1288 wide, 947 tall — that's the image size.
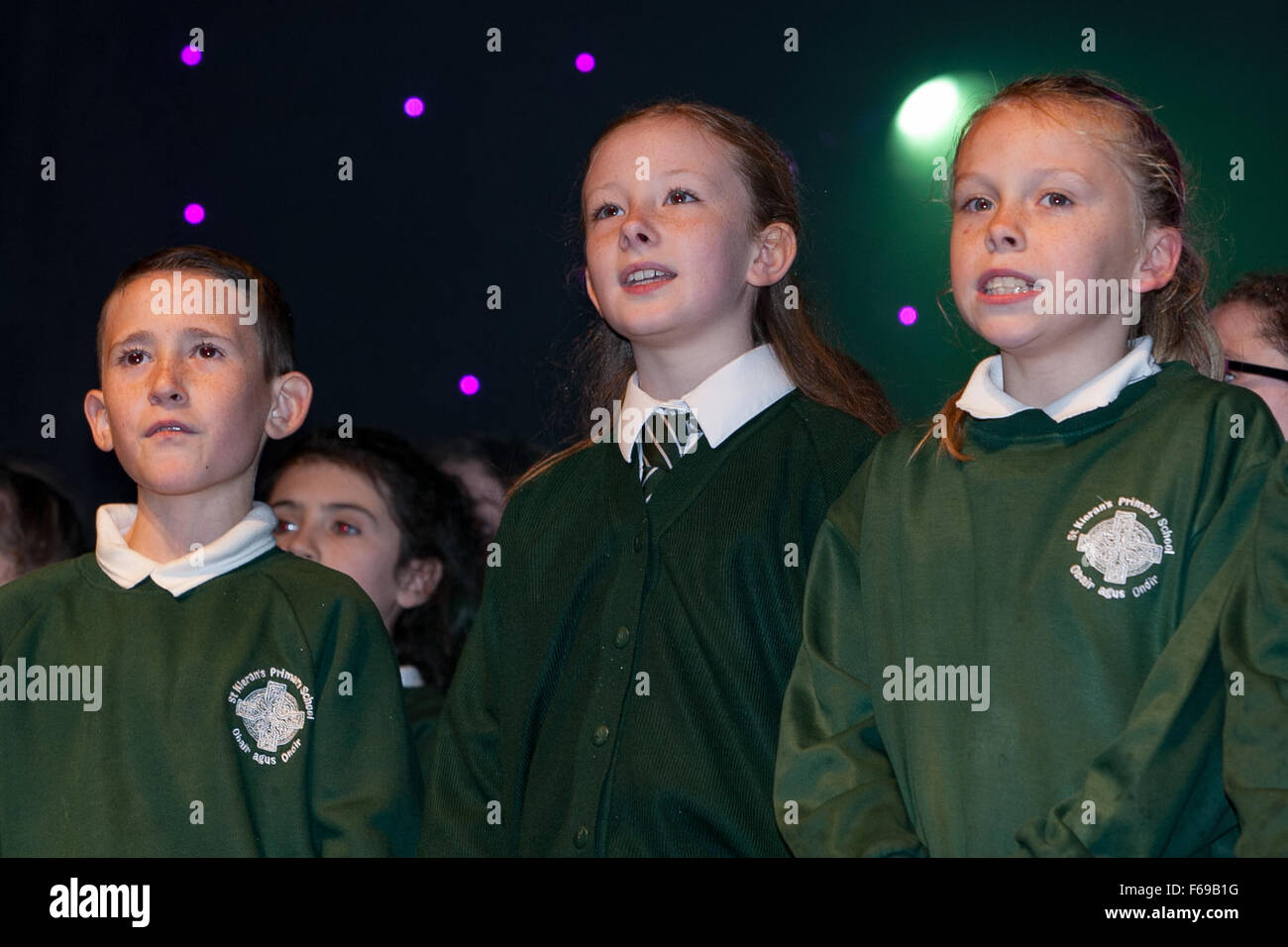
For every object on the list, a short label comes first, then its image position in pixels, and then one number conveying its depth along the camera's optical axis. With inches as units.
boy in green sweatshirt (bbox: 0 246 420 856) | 85.7
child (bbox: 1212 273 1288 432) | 104.1
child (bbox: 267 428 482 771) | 125.9
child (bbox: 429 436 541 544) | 132.4
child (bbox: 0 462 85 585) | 131.3
